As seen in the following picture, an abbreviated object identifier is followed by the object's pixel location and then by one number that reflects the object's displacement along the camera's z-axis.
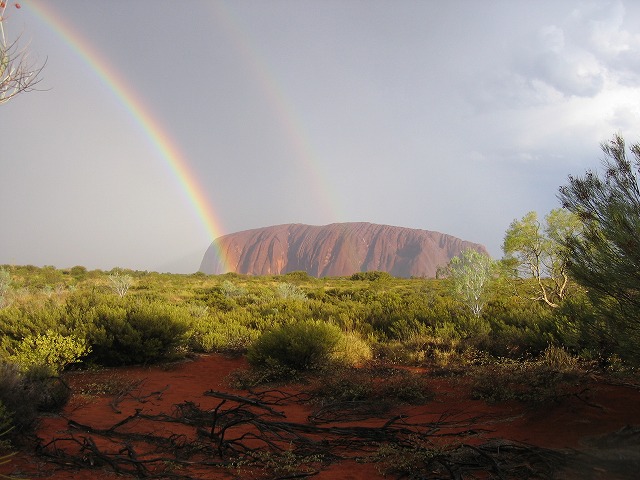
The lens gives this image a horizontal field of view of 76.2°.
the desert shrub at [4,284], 18.25
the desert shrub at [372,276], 42.21
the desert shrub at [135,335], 8.62
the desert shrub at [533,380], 4.97
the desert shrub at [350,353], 8.35
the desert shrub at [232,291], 23.26
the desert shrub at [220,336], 10.14
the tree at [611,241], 3.93
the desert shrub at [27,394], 4.30
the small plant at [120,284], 24.29
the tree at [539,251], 10.34
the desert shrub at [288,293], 19.49
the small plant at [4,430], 3.69
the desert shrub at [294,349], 8.00
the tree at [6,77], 4.11
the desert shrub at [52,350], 7.03
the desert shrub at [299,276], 42.79
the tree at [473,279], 12.49
